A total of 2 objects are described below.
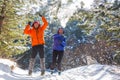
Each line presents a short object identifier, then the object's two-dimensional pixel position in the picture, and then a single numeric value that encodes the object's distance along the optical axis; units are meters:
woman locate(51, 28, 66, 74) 6.74
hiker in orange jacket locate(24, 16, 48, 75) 6.54
